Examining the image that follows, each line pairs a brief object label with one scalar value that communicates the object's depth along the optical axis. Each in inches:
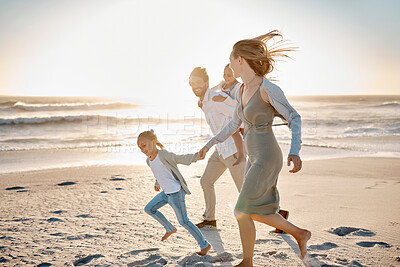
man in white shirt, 166.2
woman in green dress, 112.7
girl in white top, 138.0
